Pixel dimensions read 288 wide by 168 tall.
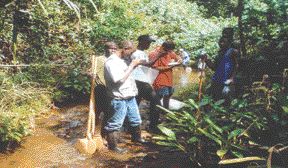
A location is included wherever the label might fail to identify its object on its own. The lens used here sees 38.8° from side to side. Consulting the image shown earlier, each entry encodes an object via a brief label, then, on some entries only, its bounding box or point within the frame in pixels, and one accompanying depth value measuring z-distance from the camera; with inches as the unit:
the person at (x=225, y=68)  267.7
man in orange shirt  300.1
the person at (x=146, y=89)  281.8
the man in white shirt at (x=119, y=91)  246.4
